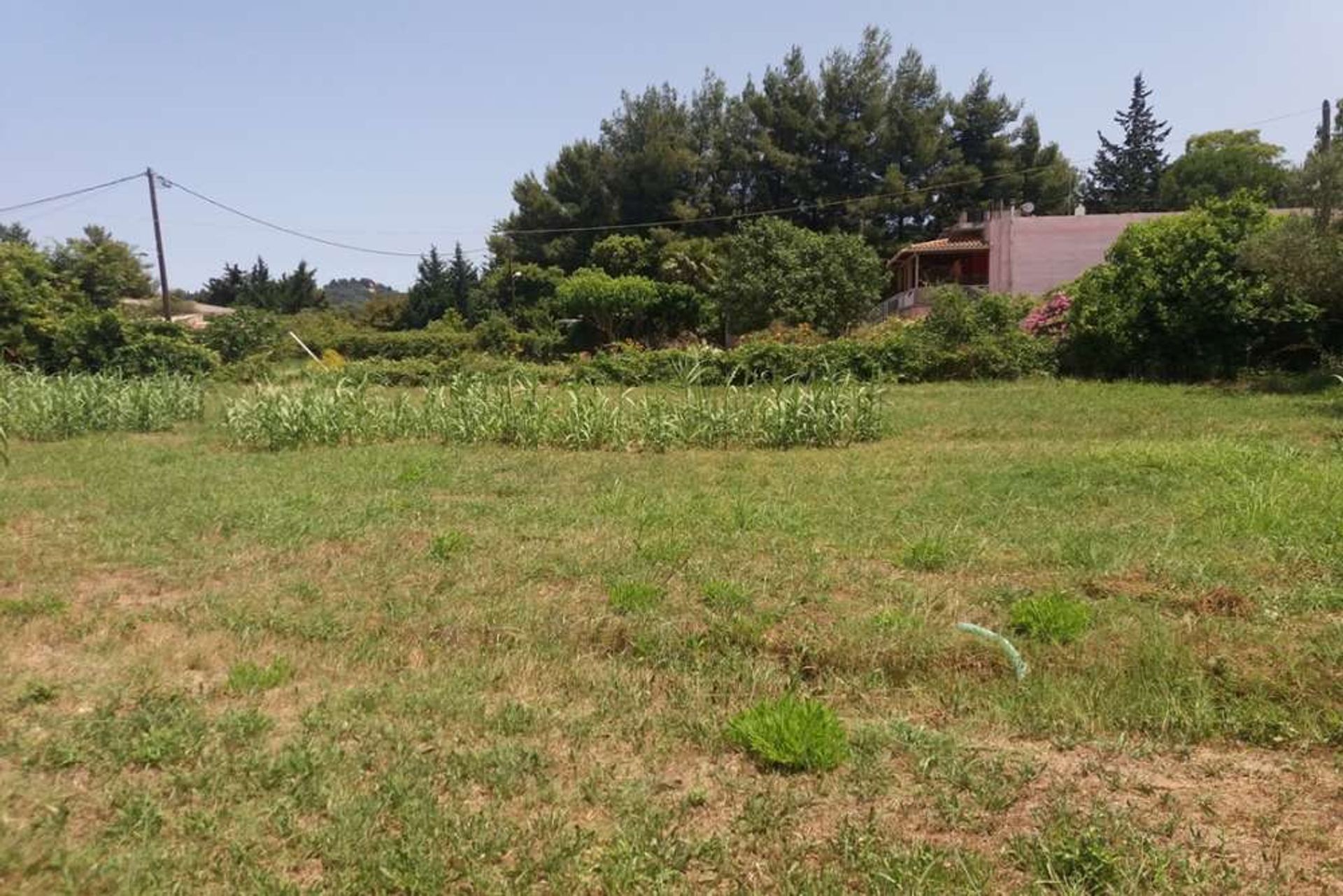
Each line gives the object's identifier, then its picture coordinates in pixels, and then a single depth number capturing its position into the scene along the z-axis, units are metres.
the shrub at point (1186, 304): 17.45
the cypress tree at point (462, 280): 46.47
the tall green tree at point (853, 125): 42.72
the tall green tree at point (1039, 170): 44.59
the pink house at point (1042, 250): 30.09
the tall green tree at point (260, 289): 48.12
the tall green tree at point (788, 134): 43.00
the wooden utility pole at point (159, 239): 30.98
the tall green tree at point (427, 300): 45.88
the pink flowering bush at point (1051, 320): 21.00
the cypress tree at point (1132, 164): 55.59
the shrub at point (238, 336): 27.00
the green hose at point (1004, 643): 3.90
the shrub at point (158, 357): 24.47
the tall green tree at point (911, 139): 42.00
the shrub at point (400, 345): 33.62
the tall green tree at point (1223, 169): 45.69
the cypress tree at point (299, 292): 49.62
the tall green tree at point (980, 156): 42.69
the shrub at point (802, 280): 28.88
